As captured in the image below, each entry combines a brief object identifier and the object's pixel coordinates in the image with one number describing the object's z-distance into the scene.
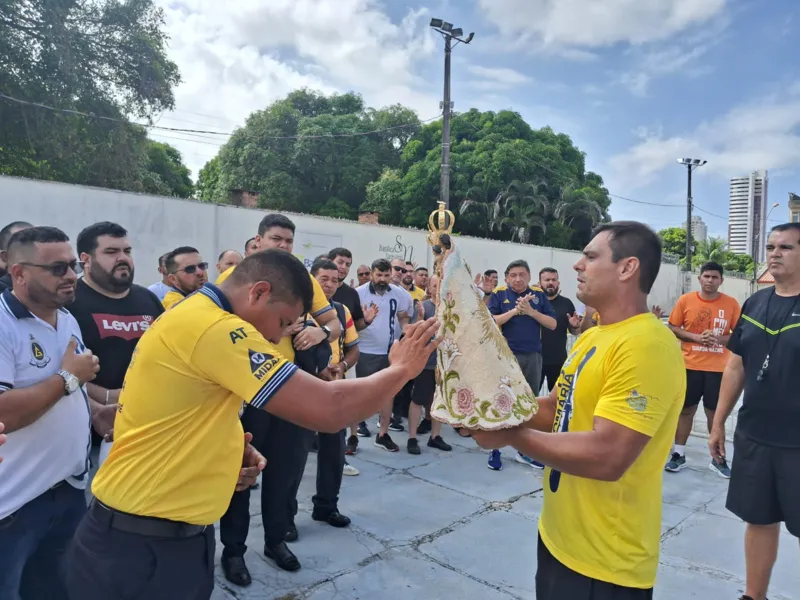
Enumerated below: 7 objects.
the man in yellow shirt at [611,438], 1.73
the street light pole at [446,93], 15.73
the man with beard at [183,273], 4.36
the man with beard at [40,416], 2.15
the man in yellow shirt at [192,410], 1.70
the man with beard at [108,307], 2.95
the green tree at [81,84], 16.56
